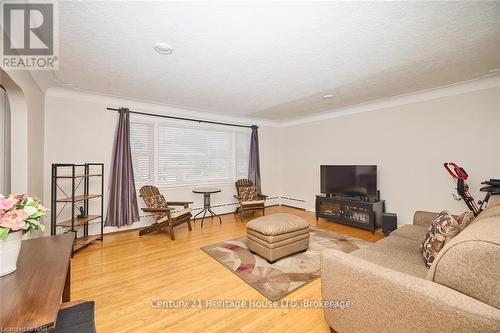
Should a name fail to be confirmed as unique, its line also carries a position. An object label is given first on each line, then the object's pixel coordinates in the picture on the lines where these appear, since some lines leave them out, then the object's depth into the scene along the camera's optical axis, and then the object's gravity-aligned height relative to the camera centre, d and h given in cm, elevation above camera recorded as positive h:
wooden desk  80 -56
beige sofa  95 -66
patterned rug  221 -123
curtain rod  407 +109
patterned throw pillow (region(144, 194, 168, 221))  371 -63
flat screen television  405 -28
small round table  452 -74
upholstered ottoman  267 -92
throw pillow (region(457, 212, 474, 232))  167 -44
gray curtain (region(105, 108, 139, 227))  373 -25
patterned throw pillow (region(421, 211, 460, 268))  164 -56
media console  387 -89
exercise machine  293 -37
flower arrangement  105 -24
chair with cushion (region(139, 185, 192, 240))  356 -79
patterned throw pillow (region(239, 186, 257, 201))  509 -63
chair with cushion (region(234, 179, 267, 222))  478 -73
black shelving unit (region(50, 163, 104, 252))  300 -44
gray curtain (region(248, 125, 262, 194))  562 +6
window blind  422 +32
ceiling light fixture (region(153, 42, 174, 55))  208 +123
